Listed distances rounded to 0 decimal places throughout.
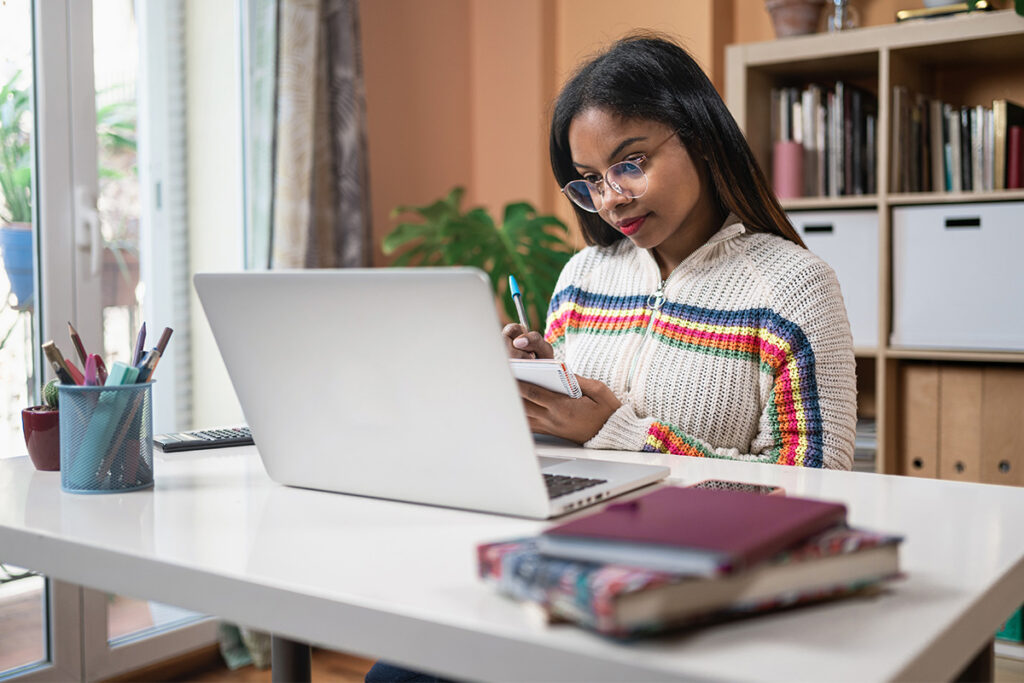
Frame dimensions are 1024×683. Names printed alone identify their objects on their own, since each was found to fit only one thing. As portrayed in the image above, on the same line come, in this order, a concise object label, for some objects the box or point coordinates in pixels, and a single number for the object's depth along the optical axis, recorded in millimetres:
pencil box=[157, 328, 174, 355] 1037
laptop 755
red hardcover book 543
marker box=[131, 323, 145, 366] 1016
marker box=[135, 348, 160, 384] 991
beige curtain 2502
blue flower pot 2088
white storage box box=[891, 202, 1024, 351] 2275
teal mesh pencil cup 950
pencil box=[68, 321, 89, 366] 1076
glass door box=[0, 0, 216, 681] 2104
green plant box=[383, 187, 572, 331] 2607
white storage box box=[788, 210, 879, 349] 2443
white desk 541
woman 1283
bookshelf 2305
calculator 1183
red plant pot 1070
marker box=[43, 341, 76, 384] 978
